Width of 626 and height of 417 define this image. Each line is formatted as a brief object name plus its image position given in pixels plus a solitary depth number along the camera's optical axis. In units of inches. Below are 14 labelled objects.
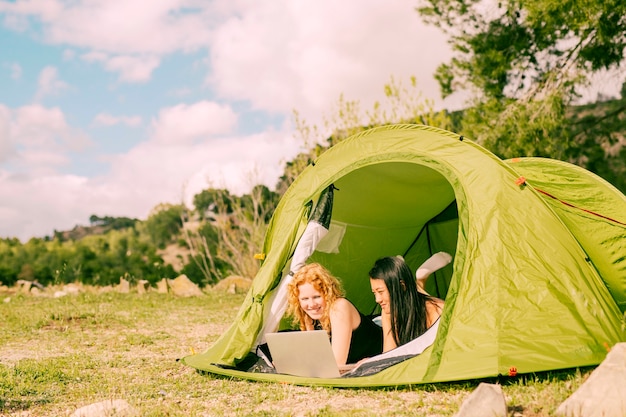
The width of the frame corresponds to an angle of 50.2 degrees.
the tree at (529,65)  394.3
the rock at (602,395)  124.7
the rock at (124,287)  447.8
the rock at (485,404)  125.1
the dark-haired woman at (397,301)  182.1
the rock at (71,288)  445.2
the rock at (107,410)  142.8
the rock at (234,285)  448.2
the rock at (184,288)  430.0
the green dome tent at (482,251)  162.7
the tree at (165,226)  1167.6
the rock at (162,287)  448.8
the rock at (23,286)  477.6
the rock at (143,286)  447.8
